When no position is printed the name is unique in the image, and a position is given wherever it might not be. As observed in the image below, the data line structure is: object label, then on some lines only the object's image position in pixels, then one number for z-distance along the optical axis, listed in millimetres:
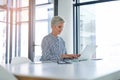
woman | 1584
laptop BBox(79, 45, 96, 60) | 1644
